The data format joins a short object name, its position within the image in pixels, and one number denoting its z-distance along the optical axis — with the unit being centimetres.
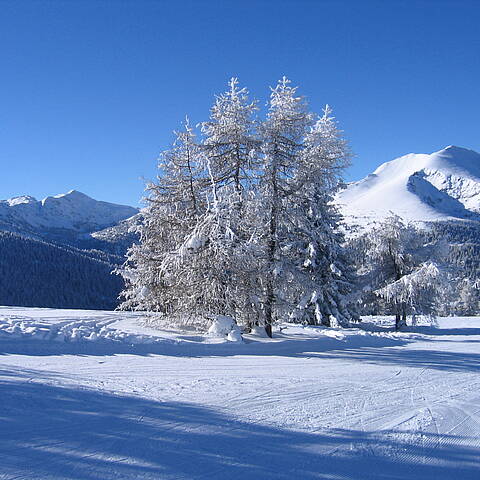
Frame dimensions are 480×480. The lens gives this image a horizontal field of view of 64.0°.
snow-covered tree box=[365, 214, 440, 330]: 2395
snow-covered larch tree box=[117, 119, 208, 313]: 1622
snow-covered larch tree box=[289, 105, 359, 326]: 1750
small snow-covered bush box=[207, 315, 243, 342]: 1340
